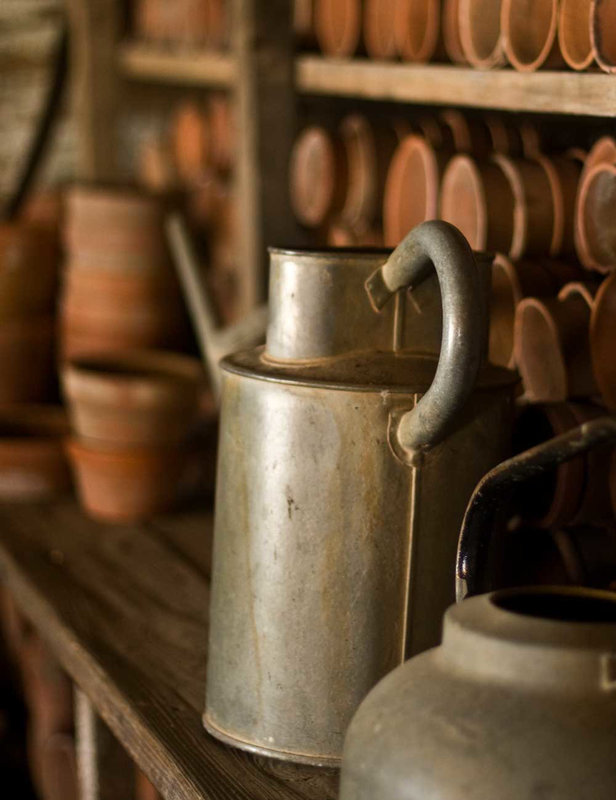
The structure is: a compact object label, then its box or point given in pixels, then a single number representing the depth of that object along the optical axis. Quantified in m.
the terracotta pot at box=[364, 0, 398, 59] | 2.31
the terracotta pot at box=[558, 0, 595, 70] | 1.93
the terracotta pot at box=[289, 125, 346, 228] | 2.46
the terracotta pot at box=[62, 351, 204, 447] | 2.47
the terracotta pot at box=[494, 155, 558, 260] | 2.08
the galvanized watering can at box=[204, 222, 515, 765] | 1.74
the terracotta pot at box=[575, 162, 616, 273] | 1.96
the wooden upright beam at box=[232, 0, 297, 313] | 2.54
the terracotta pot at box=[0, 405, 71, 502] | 2.61
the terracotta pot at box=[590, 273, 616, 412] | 1.90
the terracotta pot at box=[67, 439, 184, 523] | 2.48
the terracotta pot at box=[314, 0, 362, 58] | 2.38
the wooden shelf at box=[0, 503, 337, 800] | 1.79
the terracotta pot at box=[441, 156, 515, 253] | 2.11
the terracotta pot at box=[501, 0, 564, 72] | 2.00
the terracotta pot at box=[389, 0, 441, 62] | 2.21
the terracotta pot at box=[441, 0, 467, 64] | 2.16
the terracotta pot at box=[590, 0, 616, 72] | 1.86
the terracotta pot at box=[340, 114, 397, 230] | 2.41
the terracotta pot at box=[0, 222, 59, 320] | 2.93
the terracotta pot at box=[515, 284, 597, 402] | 1.98
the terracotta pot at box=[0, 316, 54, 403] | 2.94
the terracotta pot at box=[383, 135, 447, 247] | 2.23
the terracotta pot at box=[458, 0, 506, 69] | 2.09
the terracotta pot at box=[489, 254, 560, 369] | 2.05
